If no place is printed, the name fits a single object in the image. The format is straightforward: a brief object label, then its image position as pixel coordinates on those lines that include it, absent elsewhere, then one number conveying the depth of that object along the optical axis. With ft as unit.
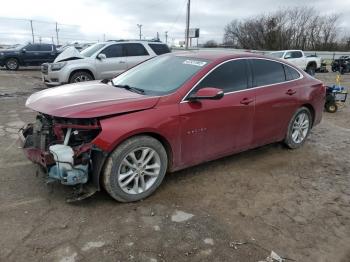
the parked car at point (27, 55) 70.44
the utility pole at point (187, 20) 101.40
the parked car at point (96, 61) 36.34
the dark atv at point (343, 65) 88.48
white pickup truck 75.87
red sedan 11.38
